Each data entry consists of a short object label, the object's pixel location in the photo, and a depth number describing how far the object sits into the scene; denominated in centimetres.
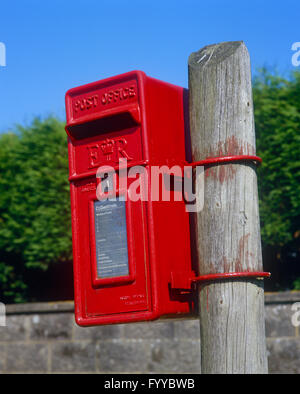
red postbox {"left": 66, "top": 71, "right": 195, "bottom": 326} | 265
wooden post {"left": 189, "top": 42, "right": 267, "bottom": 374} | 255
